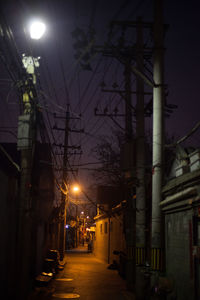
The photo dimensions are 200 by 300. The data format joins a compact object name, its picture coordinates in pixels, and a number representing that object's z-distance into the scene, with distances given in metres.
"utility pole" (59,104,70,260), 28.62
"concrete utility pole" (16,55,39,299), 11.17
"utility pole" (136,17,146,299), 13.37
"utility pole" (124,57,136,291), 16.41
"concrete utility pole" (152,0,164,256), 10.38
